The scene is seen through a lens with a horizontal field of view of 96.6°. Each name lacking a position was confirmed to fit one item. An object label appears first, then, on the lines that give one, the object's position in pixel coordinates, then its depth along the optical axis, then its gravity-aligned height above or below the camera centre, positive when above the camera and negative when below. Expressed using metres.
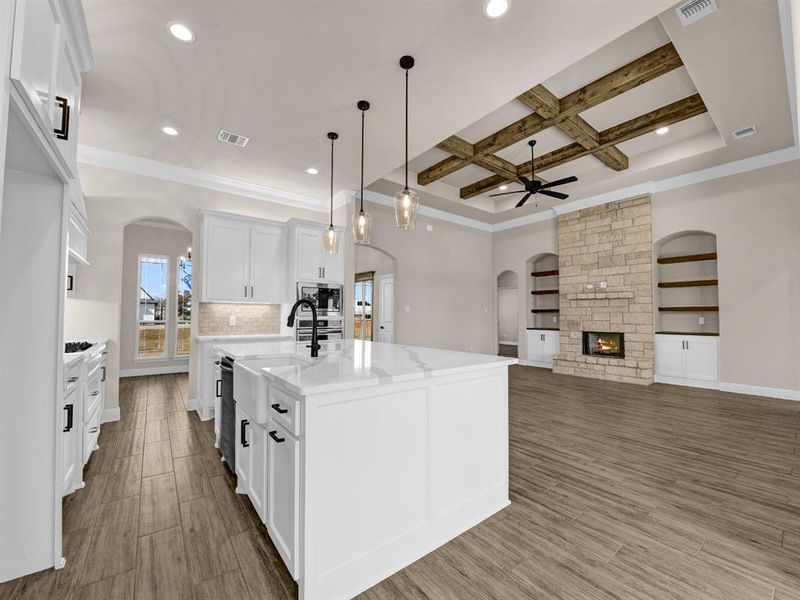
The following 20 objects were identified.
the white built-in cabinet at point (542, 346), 7.68 -0.80
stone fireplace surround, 6.17 +0.47
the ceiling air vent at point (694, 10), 2.60 +2.23
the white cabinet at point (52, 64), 1.12 +0.98
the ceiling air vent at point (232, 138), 3.94 +1.93
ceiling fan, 5.19 +1.79
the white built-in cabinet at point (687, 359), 5.61 -0.81
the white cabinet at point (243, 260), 4.64 +0.67
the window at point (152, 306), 7.27 +0.06
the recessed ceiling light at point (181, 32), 2.46 +1.95
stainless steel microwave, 5.19 +0.20
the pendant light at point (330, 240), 3.46 +0.68
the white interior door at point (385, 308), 9.02 +0.03
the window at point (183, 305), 7.61 +0.08
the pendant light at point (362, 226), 3.08 +0.72
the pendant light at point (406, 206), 2.66 +0.77
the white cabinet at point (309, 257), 5.09 +0.77
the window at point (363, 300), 9.41 +0.25
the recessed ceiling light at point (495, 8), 2.25 +1.93
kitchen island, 1.46 -0.71
